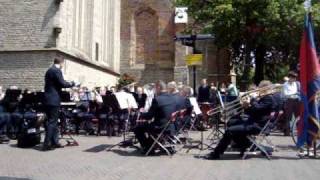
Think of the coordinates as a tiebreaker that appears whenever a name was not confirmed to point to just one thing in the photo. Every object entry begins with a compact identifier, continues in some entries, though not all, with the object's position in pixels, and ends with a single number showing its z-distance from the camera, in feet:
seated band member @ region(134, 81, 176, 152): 38.52
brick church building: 81.66
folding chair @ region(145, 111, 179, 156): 38.32
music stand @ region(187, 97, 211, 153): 43.21
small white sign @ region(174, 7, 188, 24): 87.66
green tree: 86.99
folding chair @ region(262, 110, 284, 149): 37.96
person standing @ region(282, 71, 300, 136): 50.53
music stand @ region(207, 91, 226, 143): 45.37
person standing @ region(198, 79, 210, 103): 67.21
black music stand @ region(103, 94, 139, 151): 42.50
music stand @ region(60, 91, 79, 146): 45.00
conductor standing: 41.09
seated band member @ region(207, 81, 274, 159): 36.91
